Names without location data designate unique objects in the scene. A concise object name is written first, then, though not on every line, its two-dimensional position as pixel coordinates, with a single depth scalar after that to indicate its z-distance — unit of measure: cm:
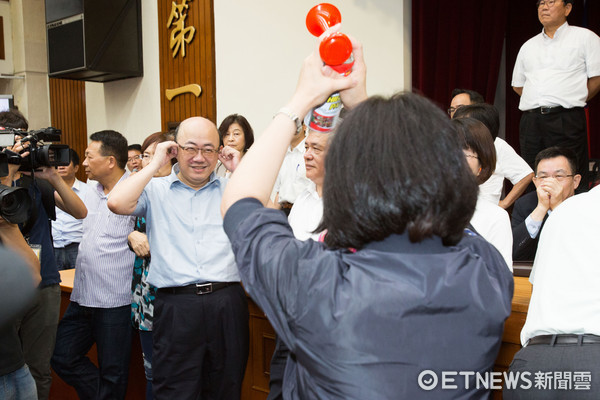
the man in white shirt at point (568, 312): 121
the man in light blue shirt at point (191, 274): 210
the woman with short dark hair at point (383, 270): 84
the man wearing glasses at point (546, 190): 276
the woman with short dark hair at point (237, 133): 360
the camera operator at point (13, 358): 160
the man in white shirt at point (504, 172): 271
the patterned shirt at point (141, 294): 240
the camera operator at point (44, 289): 236
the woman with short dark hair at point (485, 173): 176
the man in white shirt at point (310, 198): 198
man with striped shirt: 260
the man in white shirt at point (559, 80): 361
